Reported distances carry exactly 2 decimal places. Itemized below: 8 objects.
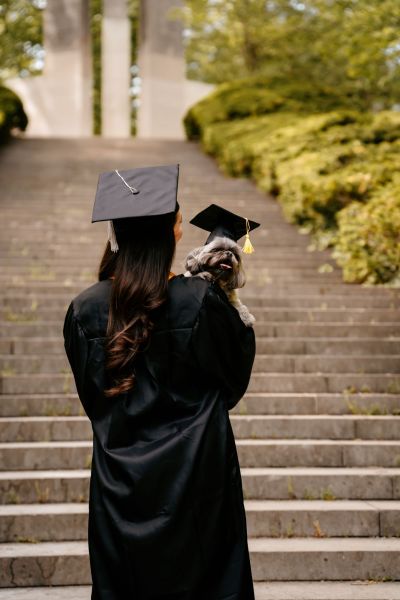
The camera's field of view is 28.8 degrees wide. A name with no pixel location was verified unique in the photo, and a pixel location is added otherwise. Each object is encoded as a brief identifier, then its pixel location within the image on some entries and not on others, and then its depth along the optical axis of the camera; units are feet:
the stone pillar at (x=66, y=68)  76.02
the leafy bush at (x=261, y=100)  53.52
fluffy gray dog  8.57
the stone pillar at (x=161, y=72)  75.82
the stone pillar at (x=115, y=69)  77.48
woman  8.00
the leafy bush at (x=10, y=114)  56.16
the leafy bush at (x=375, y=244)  28.35
